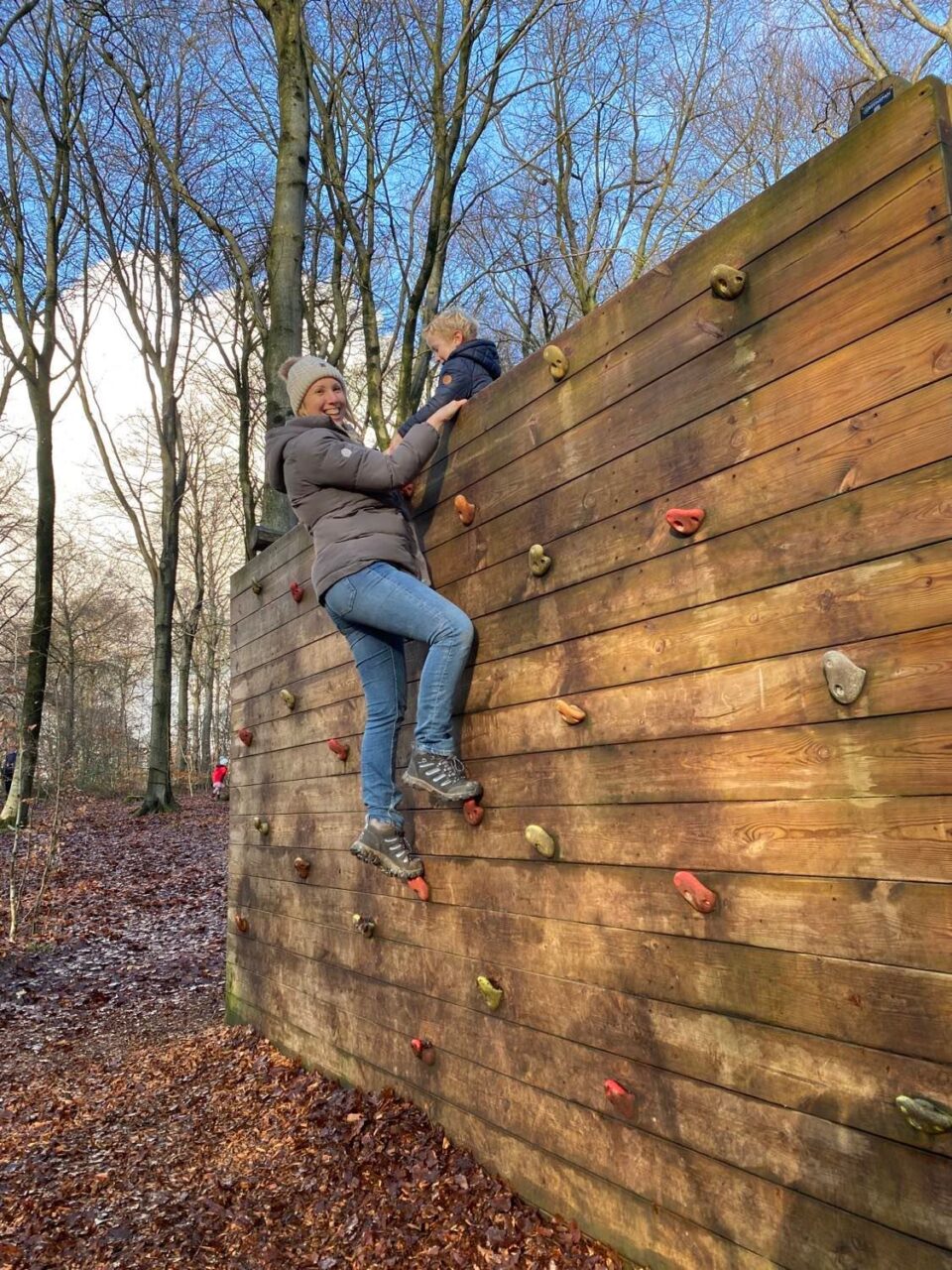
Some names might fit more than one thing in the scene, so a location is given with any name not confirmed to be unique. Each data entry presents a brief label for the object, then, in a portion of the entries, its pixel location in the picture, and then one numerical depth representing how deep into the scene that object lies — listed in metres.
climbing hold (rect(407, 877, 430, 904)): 3.51
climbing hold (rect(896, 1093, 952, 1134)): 1.70
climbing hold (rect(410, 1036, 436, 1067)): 3.48
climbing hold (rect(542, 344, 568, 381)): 2.94
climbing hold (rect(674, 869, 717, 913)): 2.24
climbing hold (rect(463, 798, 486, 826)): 3.19
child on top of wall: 3.57
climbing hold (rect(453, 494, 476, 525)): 3.38
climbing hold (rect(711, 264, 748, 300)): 2.25
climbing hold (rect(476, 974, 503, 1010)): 3.04
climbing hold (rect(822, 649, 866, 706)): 1.90
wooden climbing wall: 1.83
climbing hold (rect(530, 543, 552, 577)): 2.92
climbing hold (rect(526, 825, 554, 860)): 2.80
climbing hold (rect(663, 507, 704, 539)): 2.33
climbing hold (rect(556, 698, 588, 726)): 2.73
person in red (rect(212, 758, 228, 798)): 22.36
